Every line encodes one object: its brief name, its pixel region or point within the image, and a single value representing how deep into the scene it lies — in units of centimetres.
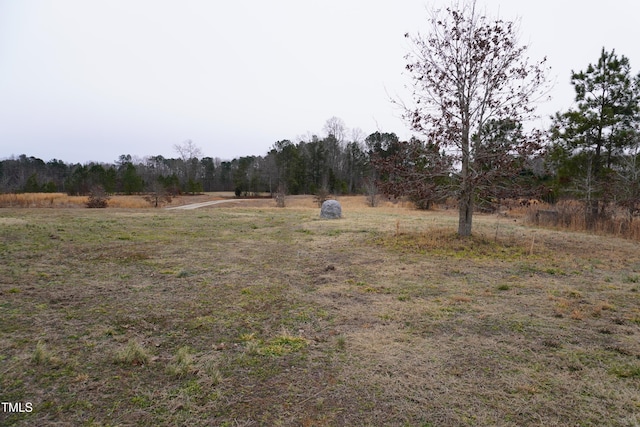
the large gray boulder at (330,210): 1703
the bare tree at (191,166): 6625
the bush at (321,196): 3241
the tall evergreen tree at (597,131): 1405
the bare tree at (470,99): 913
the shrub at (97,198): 2508
